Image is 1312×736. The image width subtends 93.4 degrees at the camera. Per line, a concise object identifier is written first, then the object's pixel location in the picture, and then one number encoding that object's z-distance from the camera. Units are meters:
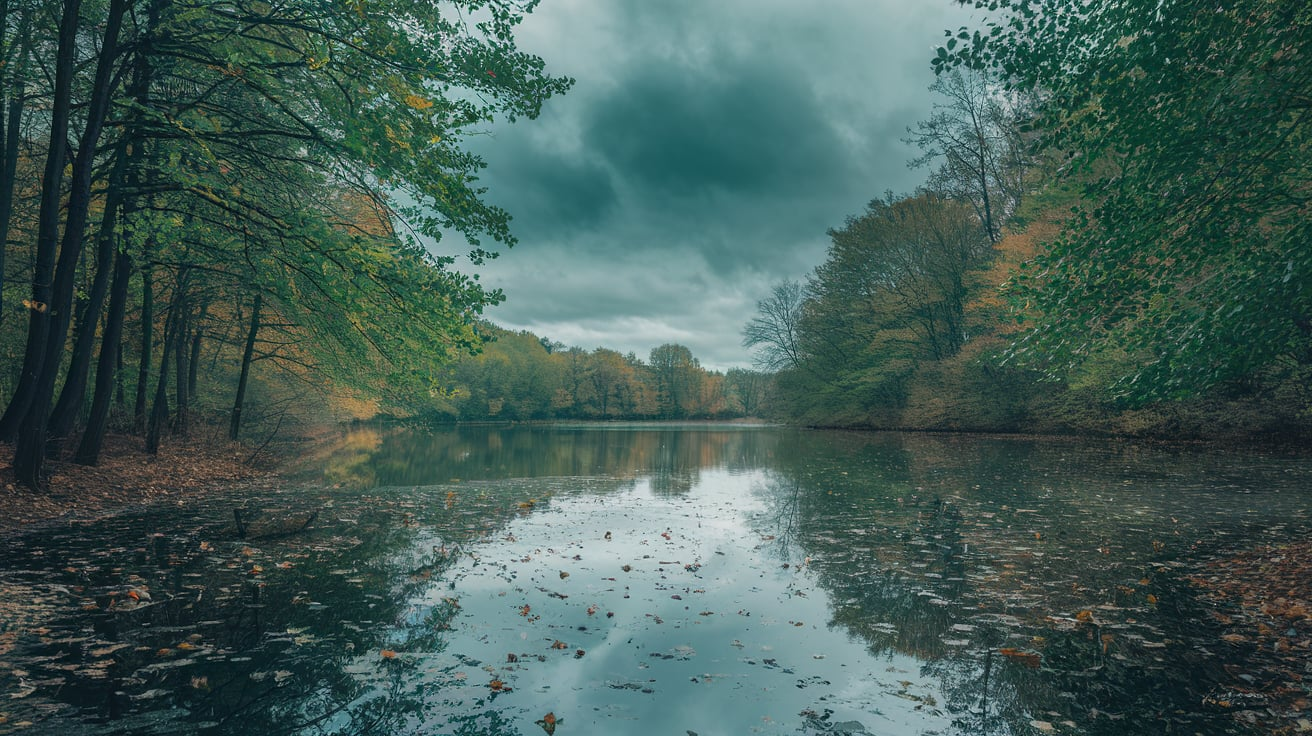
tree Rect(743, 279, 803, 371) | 52.38
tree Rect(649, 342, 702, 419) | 109.56
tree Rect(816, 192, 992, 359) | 38.78
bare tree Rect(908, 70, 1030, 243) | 33.40
